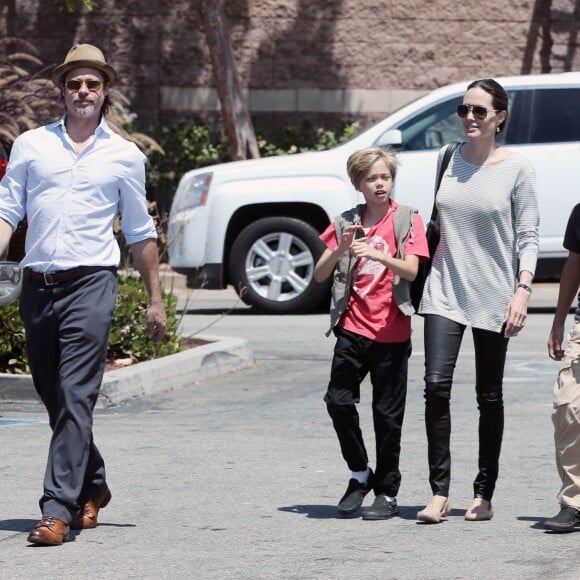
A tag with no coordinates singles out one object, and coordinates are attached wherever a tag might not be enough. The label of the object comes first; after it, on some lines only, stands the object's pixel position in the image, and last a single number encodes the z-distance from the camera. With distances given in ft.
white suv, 82.71
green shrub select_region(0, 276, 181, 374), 57.63
